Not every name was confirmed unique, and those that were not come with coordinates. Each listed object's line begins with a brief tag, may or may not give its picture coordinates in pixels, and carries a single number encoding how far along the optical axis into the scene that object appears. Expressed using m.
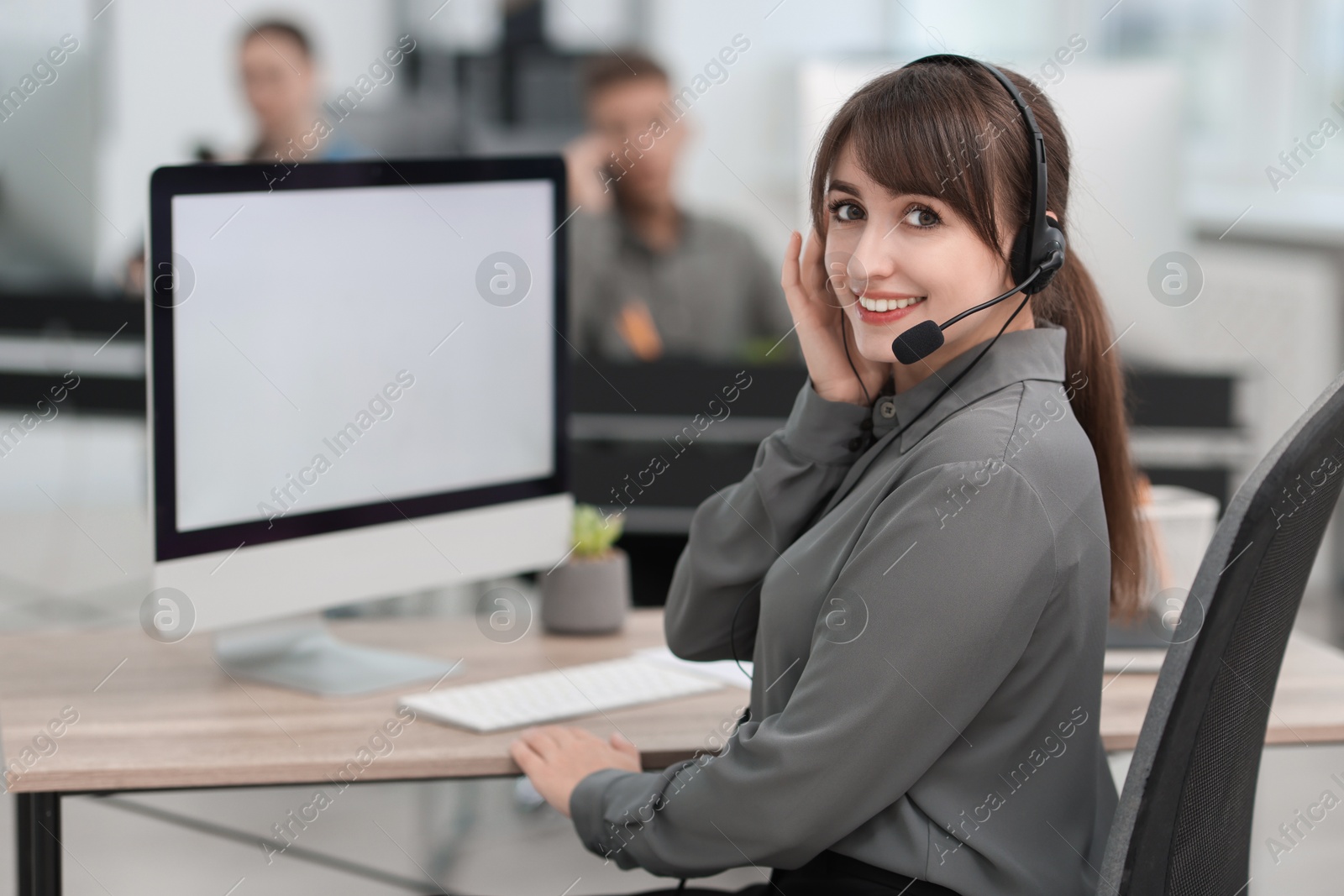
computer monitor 3.42
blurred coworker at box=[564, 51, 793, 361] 5.37
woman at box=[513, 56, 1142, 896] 3.11
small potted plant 3.66
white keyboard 3.40
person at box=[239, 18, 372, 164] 6.03
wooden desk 3.27
